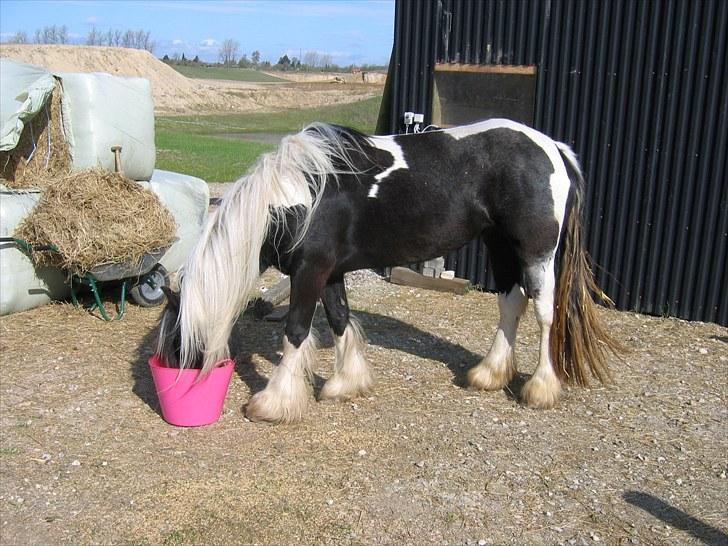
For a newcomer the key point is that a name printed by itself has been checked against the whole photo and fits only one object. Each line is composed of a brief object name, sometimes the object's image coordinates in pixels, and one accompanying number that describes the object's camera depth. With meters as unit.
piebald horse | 4.04
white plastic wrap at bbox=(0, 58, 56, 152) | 5.79
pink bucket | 4.08
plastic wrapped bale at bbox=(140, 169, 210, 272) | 6.92
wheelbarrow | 5.74
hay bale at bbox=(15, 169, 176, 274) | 5.58
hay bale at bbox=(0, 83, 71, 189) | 6.19
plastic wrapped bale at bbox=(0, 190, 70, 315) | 5.88
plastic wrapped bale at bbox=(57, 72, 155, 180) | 6.19
